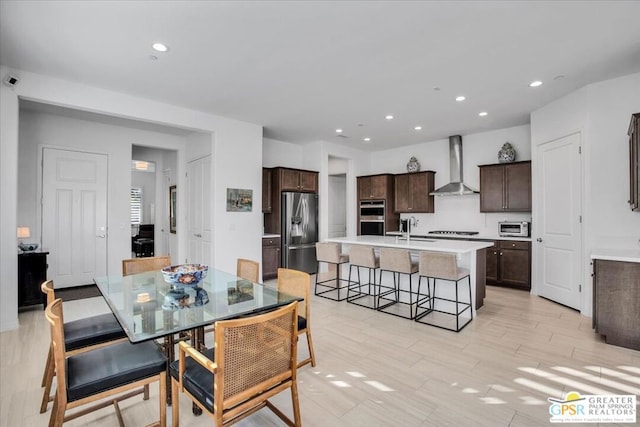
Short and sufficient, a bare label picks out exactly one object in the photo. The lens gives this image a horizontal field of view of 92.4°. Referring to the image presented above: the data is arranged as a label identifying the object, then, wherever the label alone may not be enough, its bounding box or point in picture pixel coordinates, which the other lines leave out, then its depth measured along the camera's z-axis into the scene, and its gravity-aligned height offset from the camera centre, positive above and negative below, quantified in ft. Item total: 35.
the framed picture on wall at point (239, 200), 16.55 +0.88
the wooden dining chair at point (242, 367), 4.41 -2.42
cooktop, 19.08 -1.08
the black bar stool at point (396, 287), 12.31 -3.38
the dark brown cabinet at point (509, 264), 16.17 -2.64
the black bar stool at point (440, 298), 11.05 -3.47
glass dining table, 5.52 -1.91
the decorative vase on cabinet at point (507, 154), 17.71 +3.62
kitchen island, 12.08 -1.39
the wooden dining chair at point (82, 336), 6.57 -2.69
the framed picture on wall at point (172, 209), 21.85 +0.50
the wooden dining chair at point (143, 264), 10.12 -1.69
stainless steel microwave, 16.80 -0.71
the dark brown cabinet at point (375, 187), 22.58 +2.18
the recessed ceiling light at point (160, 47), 9.25 +5.17
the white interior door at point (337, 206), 24.73 +0.82
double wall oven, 22.66 -0.10
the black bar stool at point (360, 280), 13.64 -3.25
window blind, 31.65 +1.02
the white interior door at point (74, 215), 16.26 +0.04
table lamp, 12.98 -1.32
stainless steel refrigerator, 19.74 -0.97
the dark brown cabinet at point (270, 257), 19.07 -2.59
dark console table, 13.03 -2.62
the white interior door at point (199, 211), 17.17 +0.30
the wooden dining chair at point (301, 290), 7.96 -2.01
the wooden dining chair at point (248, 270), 9.33 -1.72
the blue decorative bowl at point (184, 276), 7.27 -1.44
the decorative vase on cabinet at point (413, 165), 22.24 +3.67
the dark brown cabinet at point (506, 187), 16.85 +1.64
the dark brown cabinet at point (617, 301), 9.29 -2.66
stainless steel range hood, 19.89 +3.10
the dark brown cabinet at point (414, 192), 21.42 +1.69
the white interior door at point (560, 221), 12.97 -0.24
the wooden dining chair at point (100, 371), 4.78 -2.68
